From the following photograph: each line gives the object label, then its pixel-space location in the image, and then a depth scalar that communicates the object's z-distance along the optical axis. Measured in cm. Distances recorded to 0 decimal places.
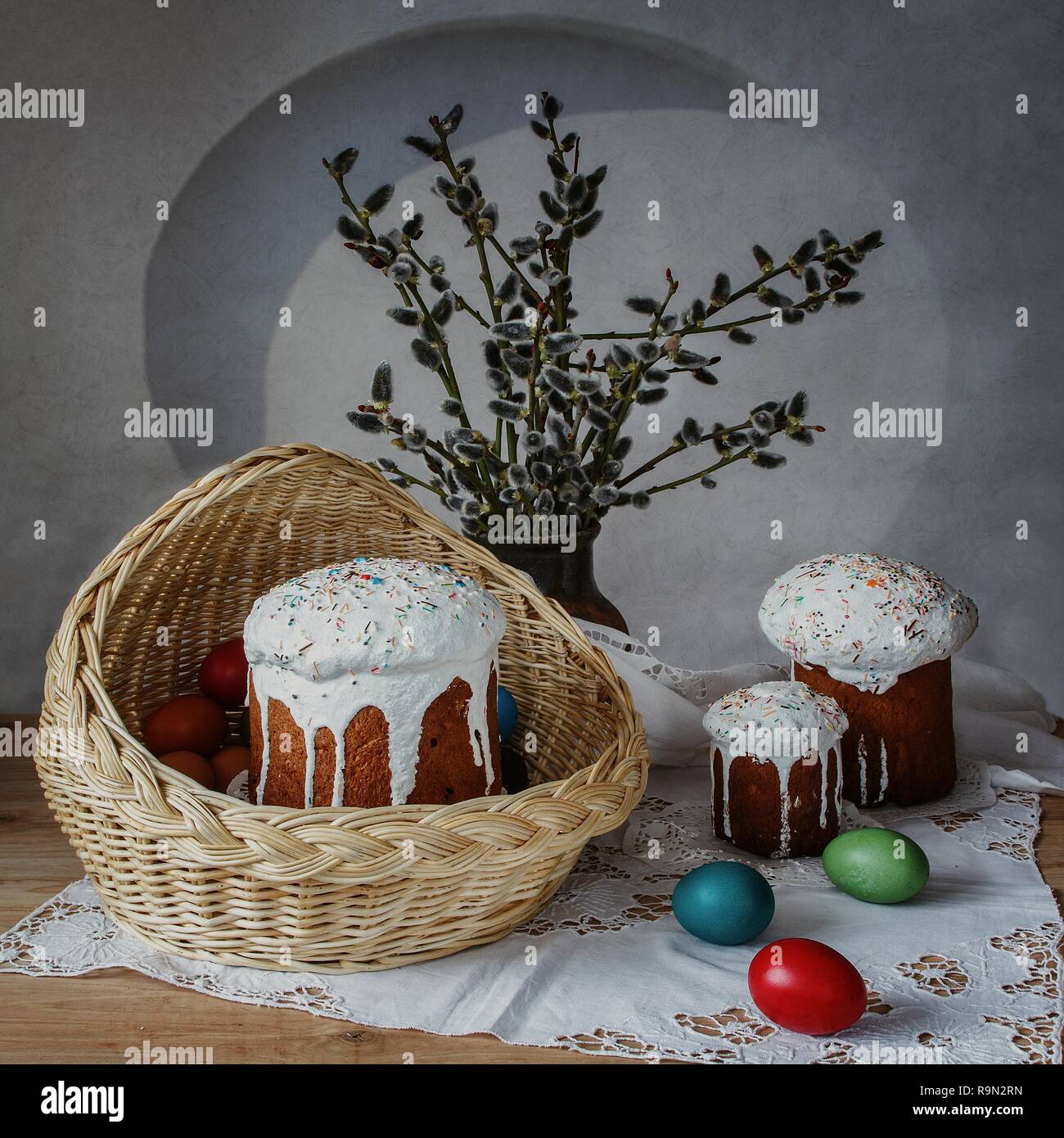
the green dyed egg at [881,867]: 106
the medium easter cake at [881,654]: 127
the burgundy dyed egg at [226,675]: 133
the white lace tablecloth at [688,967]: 84
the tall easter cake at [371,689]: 101
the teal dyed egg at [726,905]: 97
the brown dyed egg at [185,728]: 127
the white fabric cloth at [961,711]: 145
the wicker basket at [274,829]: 87
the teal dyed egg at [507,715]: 127
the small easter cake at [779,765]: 117
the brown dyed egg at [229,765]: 126
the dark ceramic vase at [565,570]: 146
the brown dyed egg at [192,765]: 119
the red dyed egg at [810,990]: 82
